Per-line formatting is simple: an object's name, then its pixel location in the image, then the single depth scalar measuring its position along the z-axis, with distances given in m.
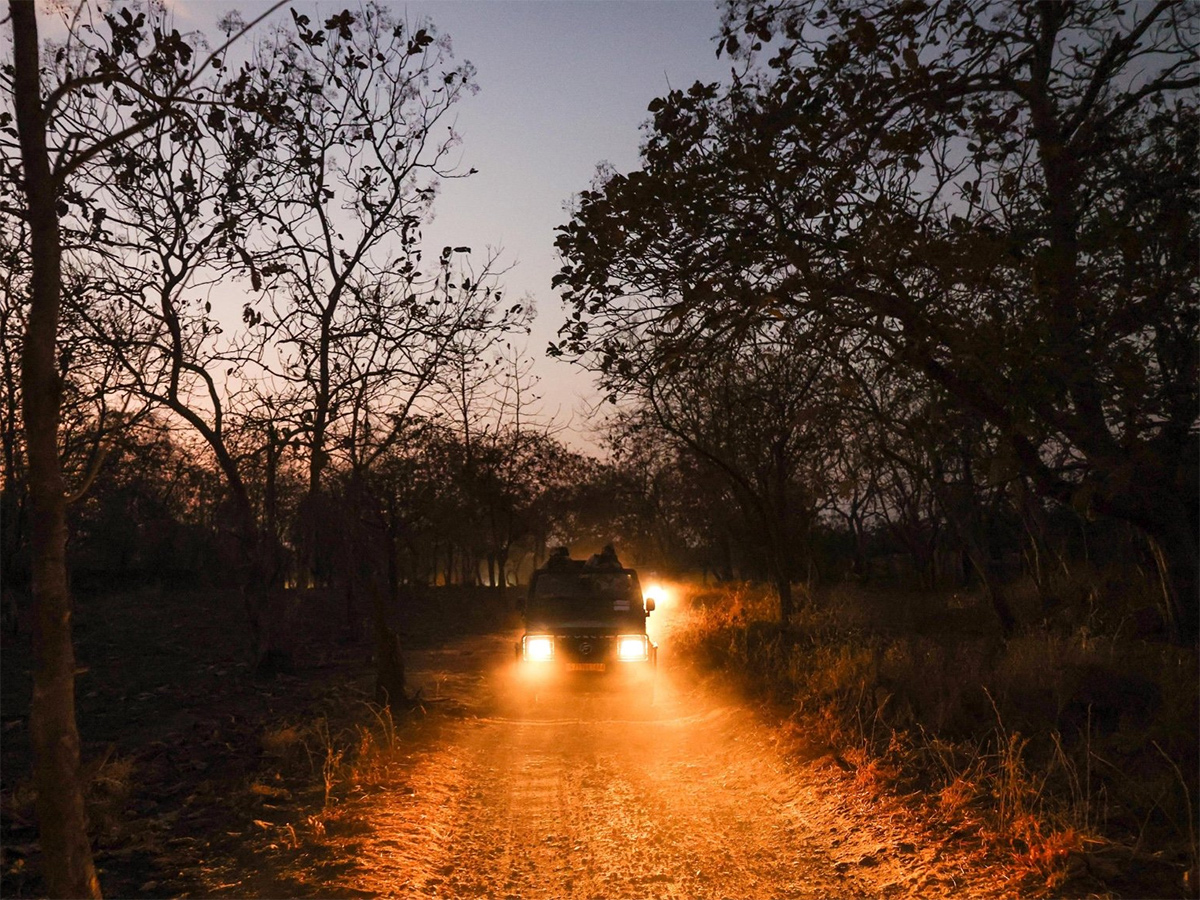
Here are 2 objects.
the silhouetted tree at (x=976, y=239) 7.20
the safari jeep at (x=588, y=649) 12.01
